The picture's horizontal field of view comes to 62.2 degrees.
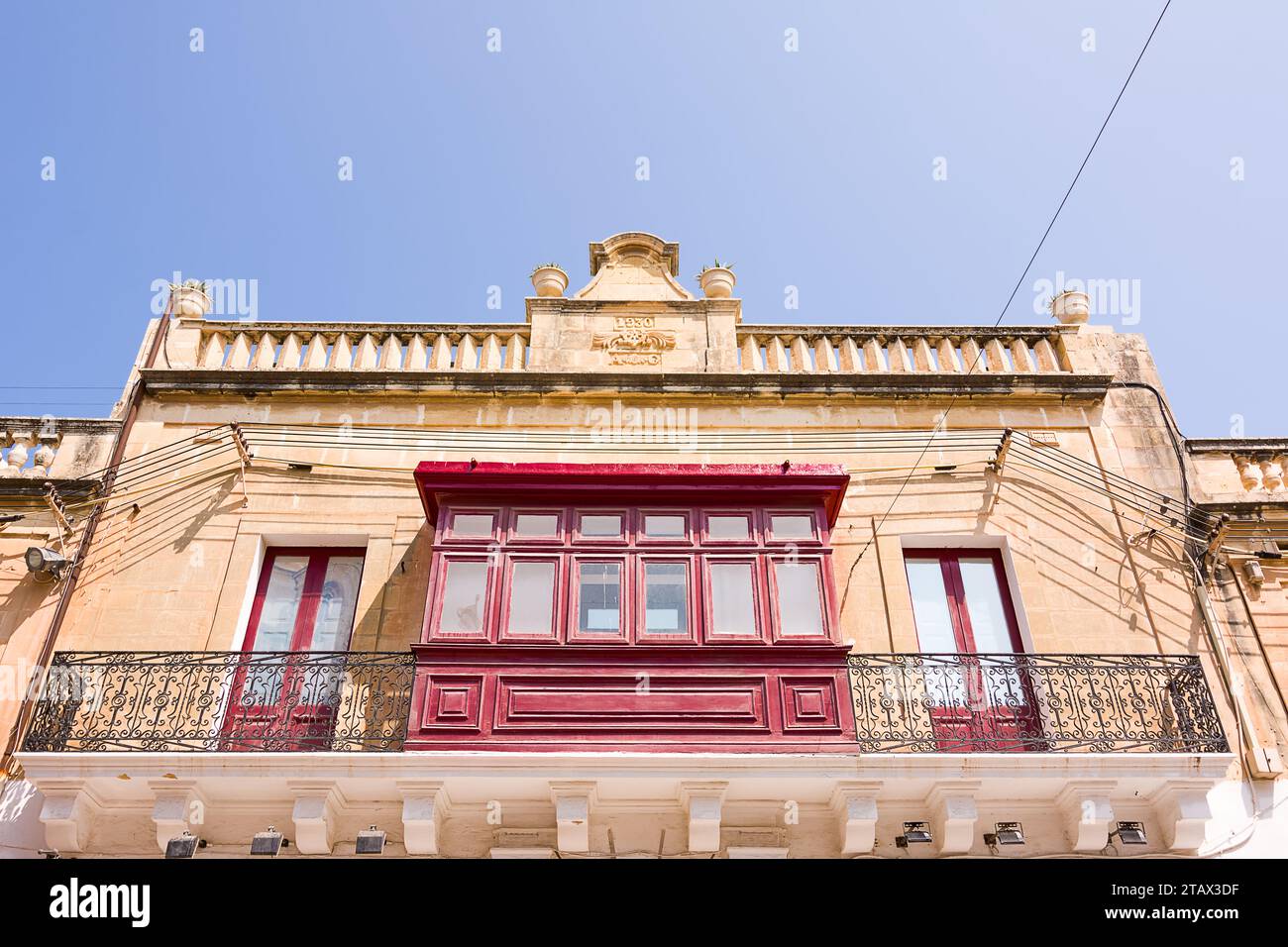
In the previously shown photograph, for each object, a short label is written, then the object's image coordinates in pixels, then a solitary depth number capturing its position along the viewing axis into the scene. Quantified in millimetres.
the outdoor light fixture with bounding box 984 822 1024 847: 7898
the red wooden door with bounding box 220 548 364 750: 8266
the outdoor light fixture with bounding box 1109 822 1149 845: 7887
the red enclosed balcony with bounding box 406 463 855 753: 8055
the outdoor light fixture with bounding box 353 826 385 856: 7730
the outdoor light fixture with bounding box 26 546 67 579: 8945
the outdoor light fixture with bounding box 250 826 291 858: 7660
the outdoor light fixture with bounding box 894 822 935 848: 7934
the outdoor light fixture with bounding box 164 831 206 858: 7636
